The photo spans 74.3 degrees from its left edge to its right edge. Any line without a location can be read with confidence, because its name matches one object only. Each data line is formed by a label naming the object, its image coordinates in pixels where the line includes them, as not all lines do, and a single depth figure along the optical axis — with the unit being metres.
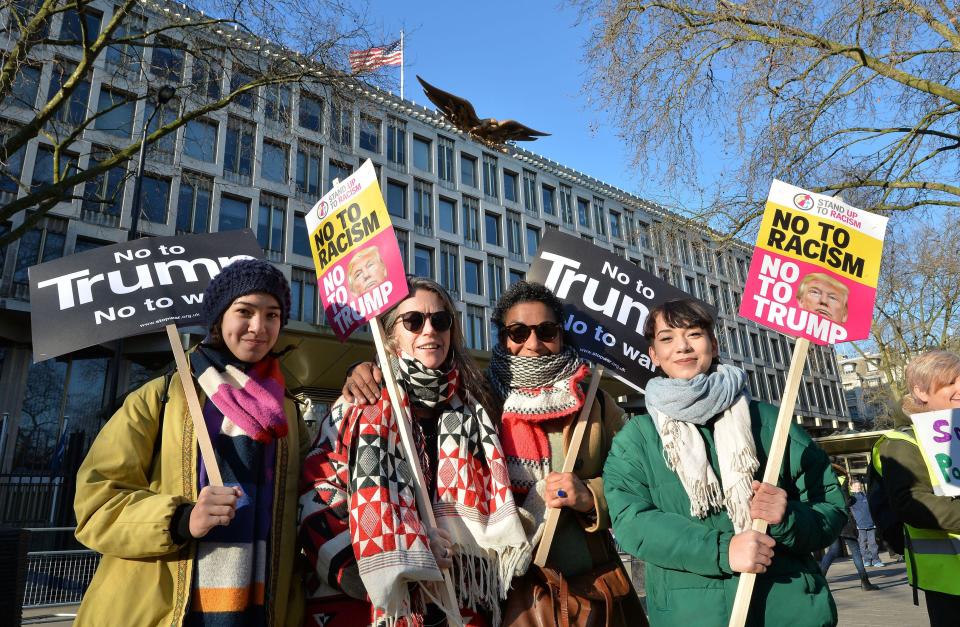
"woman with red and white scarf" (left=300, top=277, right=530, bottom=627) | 2.39
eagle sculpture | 25.05
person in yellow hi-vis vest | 2.97
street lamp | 9.03
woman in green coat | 2.26
